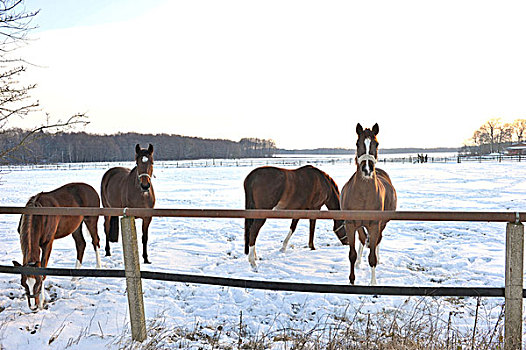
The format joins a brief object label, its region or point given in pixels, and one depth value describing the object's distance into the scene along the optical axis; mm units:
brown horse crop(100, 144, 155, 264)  6277
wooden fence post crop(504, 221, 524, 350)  2428
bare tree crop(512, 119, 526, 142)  111938
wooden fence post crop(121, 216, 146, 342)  2824
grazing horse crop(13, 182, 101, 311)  3744
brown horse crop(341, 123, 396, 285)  4691
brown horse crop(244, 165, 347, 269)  6486
